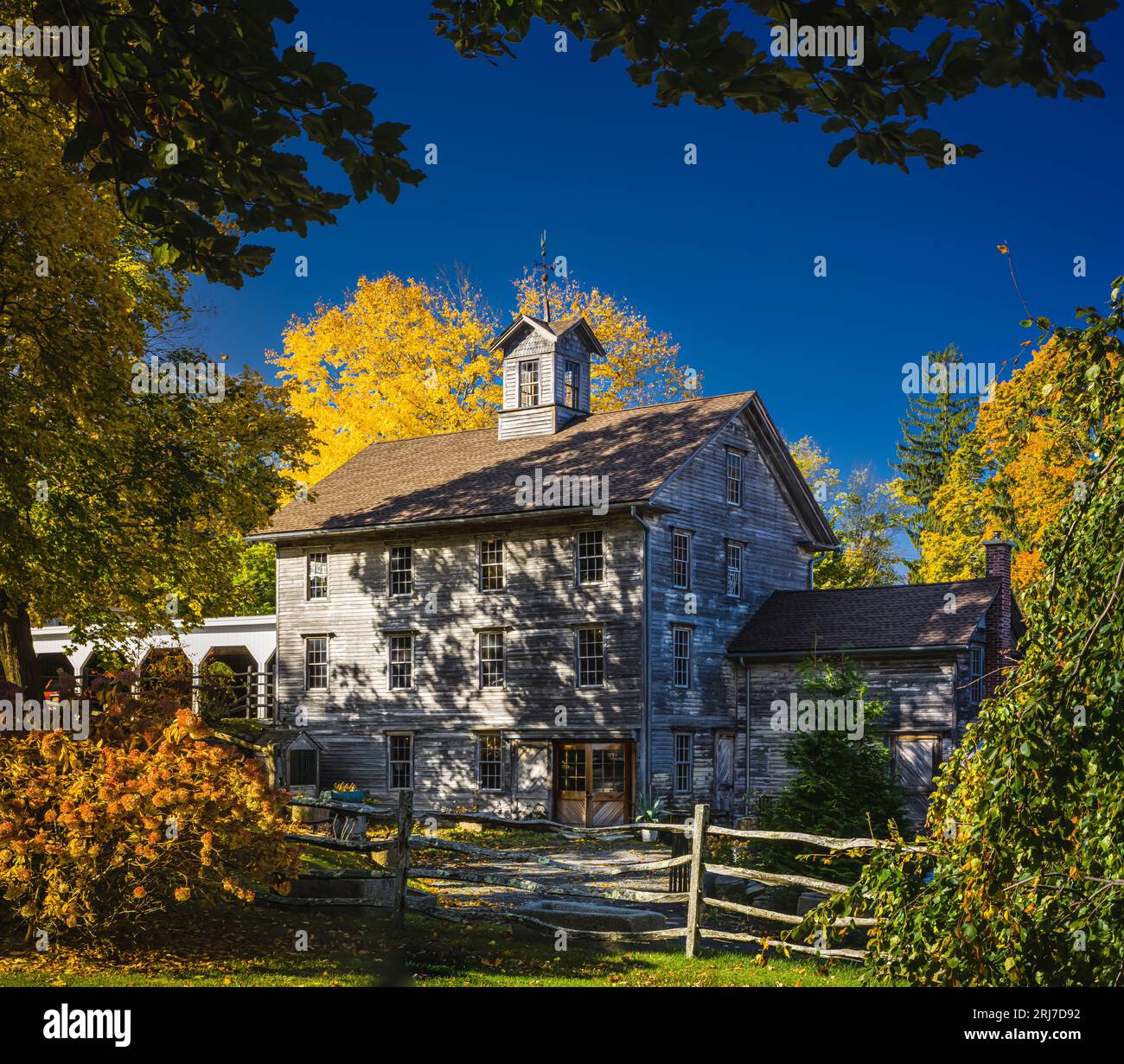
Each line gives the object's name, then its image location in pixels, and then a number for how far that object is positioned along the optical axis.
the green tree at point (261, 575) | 48.81
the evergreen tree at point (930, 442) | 62.23
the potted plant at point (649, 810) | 29.48
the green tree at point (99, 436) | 16.64
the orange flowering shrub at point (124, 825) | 11.58
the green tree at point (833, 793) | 18.72
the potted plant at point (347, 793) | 30.70
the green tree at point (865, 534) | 55.97
